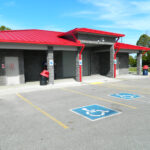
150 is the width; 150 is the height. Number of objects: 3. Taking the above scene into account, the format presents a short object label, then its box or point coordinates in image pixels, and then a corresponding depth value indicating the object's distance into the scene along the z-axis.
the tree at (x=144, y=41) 60.35
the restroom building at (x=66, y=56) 12.91
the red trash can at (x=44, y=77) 13.04
